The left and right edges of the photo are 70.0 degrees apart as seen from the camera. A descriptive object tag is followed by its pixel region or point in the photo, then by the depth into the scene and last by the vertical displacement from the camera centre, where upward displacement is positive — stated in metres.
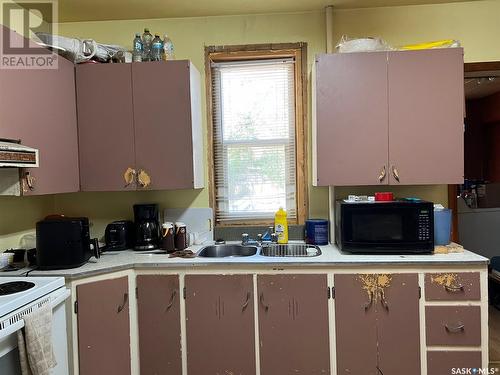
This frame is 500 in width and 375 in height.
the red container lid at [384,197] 2.26 -0.13
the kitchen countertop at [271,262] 2.01 -0.48
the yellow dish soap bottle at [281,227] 2.54 -0.33
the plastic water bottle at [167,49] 2.45 +0.92
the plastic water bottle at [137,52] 2.45 +0.91
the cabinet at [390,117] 2.22 +0.38
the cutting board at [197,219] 2.73 -0.28
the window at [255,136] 2.70 +0.34
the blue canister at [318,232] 2.53 -0.38
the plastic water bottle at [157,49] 2.44 +0.92
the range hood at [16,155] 1.61 +0.15
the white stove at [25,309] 1.40 -0.52
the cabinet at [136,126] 2.36 +0.39
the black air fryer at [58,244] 2.04 -0.33
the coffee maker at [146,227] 2.53 -0.31
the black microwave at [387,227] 2.16 -0.31
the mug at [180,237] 2.47 -0.38
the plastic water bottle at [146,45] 2.47 +0.97
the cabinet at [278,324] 2.01 -0.84
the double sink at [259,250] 2.43 -0.49
